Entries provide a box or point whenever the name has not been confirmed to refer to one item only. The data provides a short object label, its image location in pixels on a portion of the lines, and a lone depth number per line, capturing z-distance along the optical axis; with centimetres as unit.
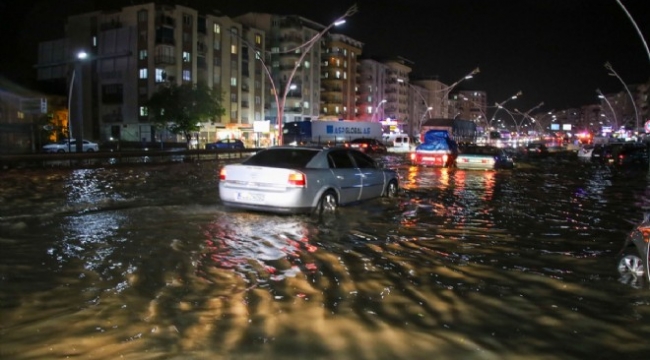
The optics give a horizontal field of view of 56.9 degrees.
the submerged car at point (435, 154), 3206
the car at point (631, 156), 3981
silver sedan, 1134
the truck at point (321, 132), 6450
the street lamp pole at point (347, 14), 3140
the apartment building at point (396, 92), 13850
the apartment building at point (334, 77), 11444
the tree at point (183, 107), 6612
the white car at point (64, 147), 4905
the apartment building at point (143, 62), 7350
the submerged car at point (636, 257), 690
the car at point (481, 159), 2964
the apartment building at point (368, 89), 12825
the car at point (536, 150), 5837
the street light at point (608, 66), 4872
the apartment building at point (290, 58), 9781
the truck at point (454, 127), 5744
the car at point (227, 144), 5816
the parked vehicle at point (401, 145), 6631
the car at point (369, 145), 5546
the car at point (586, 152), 5116
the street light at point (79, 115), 3762
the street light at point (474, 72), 5512
